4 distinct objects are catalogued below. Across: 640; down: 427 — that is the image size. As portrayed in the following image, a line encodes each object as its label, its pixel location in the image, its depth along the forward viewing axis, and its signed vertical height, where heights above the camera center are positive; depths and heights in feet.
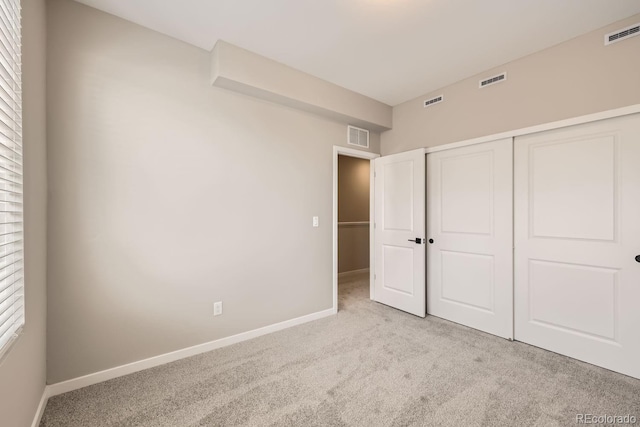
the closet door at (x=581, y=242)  6.92 -0.86
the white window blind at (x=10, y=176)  3.80 +0.58
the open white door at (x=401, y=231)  10.88 -0.83
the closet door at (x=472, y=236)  9.03 -0.89
